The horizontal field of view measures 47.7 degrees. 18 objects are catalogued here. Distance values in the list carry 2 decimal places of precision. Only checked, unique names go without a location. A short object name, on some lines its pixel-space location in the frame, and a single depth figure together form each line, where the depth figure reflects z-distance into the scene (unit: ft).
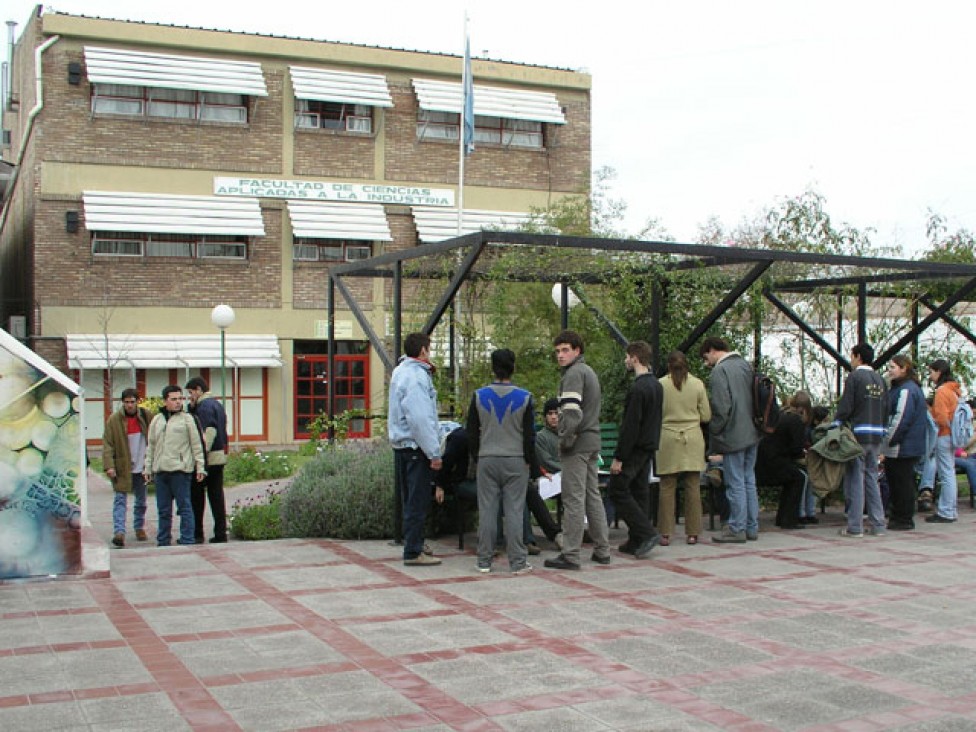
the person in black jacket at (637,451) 29.81
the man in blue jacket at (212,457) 37.29
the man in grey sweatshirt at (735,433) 32.37
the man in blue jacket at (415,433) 28.14
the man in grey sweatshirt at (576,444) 28.19
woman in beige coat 31.78
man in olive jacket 37.45
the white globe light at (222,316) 68.28
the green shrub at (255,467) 60.90
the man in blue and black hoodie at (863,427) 34.06
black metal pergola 31.19
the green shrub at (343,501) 32.86
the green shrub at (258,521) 38.09
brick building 88.74
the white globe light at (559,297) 46.01
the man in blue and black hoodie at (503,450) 27.45
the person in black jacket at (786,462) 35.24
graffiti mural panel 26.13
